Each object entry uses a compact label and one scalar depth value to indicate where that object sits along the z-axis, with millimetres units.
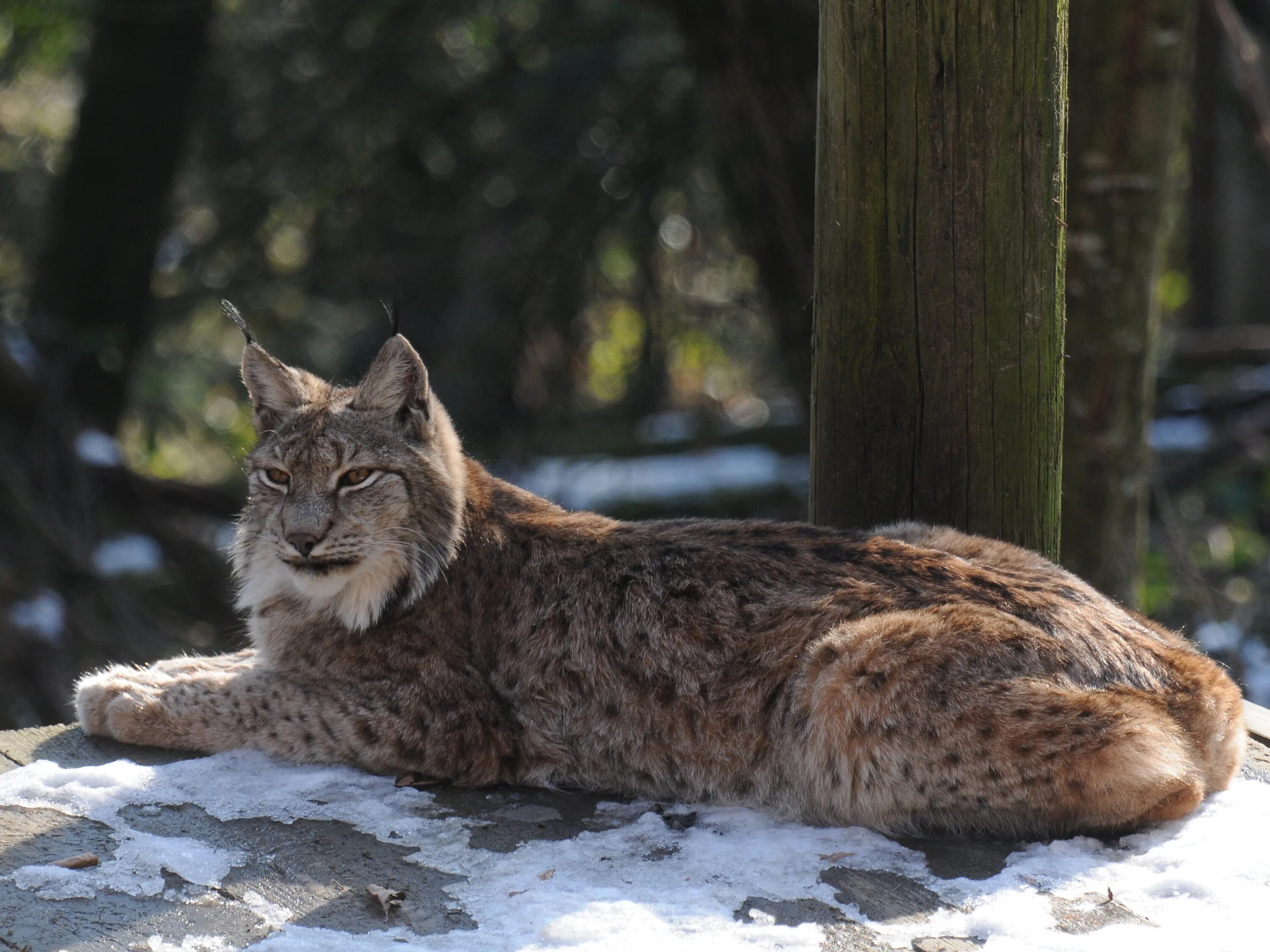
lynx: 6387
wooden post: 7719
